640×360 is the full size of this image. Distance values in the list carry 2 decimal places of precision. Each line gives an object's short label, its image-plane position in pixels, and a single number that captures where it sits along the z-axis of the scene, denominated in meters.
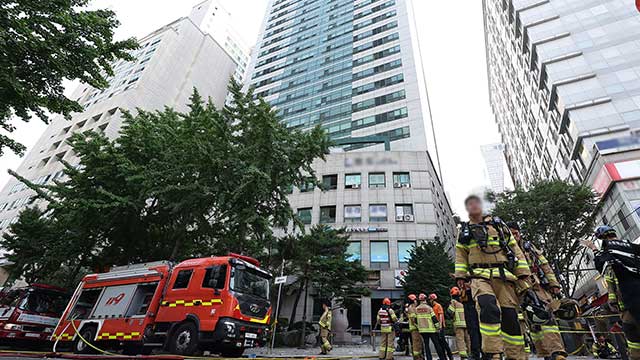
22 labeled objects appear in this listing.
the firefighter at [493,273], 3.56
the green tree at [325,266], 17.17
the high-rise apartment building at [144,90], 48.94
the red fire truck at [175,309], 8.26
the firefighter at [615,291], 4.32
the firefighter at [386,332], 8.46
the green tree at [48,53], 5.85
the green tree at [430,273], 18.81
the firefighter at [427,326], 7.09
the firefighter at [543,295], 4.43
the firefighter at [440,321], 7.32
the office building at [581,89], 23.28
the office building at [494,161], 111.62
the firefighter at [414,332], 7.63
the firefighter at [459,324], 8.54
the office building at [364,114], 26.97
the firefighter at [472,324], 6.73
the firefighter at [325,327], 11.41
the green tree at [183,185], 13.07
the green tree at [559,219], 19.83
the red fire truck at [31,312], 11.89
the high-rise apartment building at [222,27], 82.25
